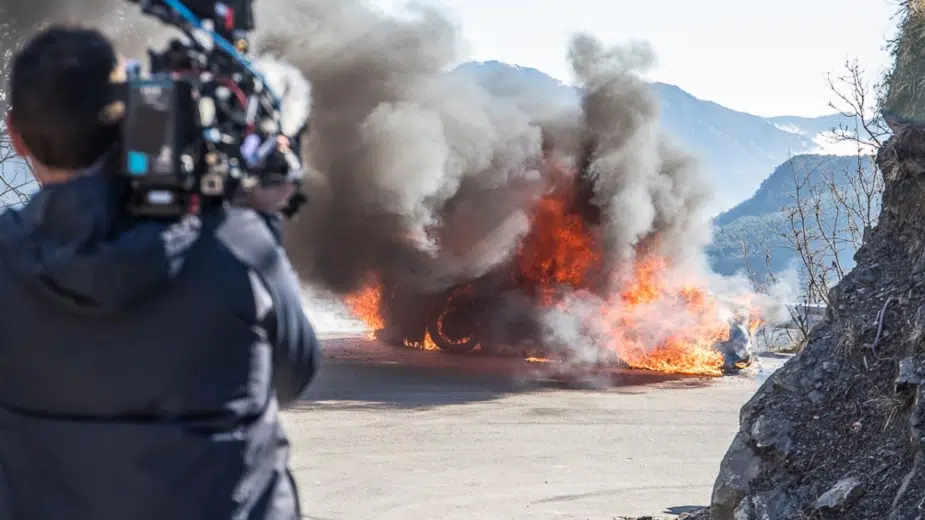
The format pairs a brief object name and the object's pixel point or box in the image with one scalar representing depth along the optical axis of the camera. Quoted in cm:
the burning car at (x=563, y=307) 1969
